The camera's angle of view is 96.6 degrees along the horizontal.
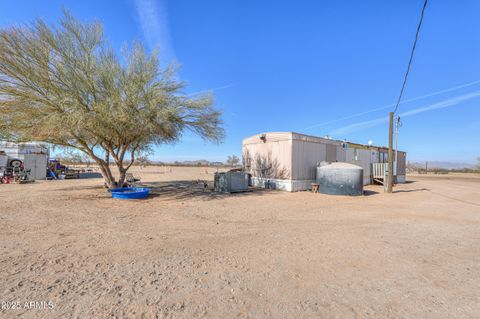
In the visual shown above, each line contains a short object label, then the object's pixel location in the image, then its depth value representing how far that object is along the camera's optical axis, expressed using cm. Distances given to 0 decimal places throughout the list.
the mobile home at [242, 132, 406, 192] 1350
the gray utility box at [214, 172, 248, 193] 1261
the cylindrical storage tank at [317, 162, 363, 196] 1228
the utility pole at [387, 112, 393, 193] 1280
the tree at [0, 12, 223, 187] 797
